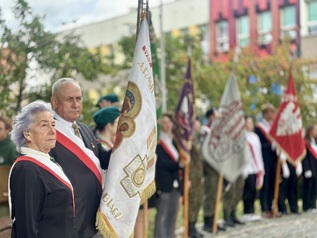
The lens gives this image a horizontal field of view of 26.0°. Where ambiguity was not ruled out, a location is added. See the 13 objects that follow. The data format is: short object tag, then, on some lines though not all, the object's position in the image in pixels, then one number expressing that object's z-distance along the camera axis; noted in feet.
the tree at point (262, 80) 63.41
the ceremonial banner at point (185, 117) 29.32
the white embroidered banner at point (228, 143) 33.30
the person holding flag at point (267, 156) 38.93
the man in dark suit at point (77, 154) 15.01
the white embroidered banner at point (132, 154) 15.80
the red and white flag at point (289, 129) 37.91
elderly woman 12.61
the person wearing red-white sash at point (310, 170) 40.40
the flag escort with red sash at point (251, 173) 36.58
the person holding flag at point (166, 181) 28.09
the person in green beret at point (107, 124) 20.12
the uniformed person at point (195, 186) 31.94
